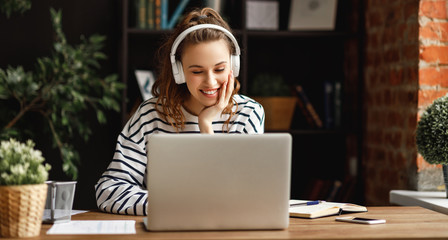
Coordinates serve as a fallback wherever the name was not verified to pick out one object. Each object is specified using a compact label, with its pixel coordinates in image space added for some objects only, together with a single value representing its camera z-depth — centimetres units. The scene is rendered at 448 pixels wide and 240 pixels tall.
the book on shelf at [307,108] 308
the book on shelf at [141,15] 292
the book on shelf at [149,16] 293
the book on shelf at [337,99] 308
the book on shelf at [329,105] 309
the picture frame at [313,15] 307
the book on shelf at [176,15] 296
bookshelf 299
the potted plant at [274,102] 302
